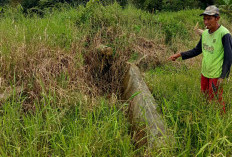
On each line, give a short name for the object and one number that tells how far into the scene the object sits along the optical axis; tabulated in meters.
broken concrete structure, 2.63
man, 2.85
